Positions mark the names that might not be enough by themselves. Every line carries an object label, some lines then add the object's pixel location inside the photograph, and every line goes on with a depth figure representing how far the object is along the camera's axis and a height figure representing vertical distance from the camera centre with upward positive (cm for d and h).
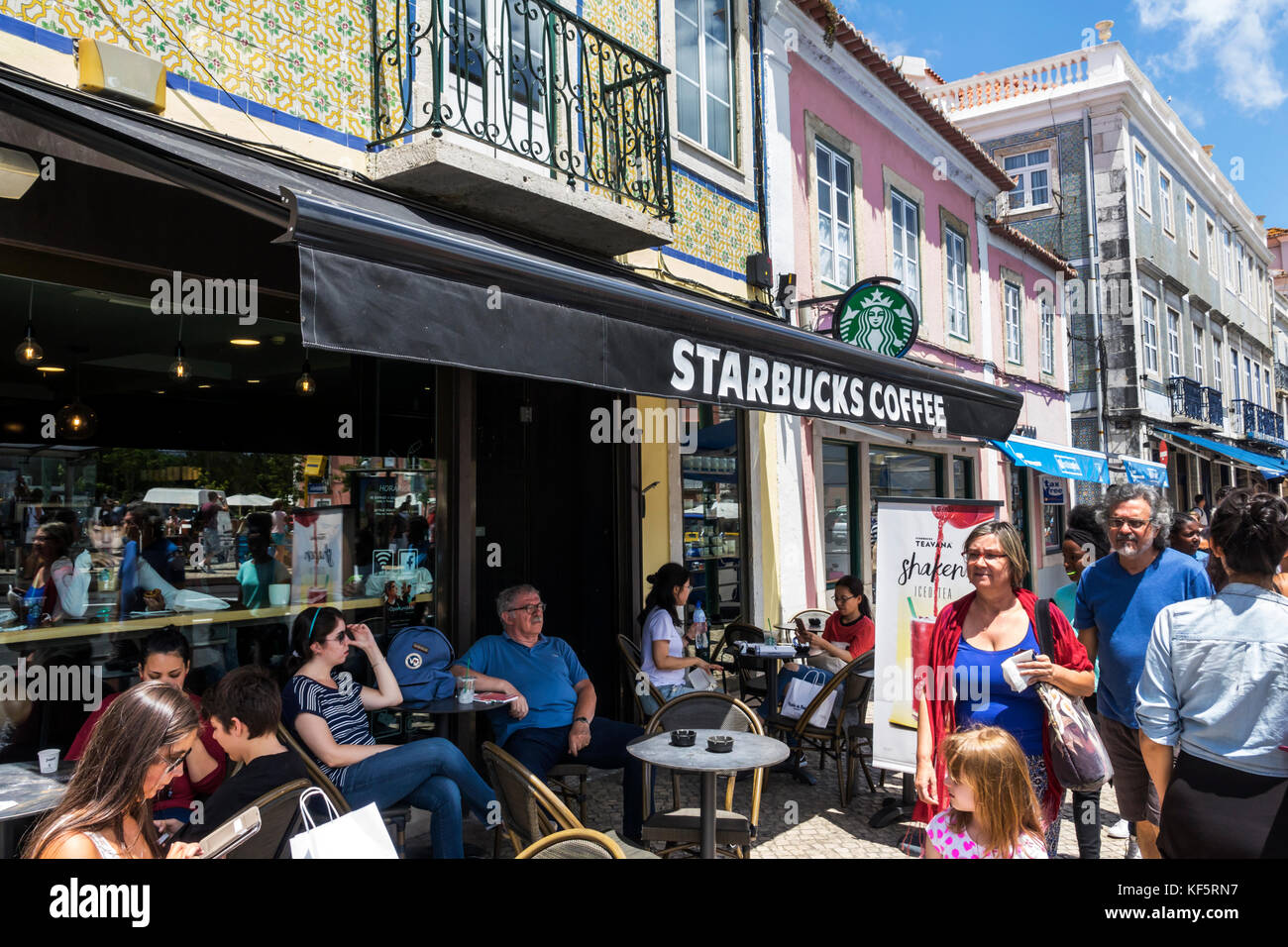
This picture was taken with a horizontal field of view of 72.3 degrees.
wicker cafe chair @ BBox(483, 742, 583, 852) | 334 -117
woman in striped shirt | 385 -108
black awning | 268 +75
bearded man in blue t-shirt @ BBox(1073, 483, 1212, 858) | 389 -48
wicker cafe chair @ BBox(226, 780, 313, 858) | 282 -100
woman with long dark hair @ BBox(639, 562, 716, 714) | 582 -86
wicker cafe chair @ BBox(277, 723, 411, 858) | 343 -105
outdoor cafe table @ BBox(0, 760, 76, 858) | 308 -101
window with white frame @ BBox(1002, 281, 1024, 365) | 1526 +307
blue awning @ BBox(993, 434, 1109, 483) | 1227 +57
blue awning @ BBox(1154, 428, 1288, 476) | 2272 +101
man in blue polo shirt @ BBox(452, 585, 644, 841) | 465 -106
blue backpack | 476 -85
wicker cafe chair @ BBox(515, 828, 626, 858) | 263 -101
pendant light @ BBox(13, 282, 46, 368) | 460 +90
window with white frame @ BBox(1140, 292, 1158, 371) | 2088 +405
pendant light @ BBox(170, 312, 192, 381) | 542 +92
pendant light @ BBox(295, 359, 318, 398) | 578 +84
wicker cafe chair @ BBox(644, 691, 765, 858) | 402 -136
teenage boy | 315 -83
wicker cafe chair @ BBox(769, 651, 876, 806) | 548 -142
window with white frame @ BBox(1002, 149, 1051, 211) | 2072 +759
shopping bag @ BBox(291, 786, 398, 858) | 238 -89
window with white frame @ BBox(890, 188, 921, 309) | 1152 +341
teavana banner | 502 -53
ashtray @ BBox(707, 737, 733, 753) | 389 -106
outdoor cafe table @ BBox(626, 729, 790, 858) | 366 -109
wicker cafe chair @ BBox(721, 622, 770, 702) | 715 -134
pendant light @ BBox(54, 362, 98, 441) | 514 +59
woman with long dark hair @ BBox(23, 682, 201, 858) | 227 -70
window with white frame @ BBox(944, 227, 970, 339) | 1309 +330
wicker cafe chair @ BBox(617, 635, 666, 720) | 604 -115
